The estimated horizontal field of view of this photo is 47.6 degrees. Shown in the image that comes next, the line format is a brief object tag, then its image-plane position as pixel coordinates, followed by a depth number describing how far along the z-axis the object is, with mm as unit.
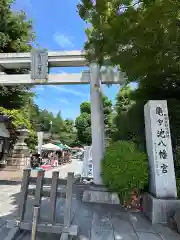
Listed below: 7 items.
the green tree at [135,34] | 3047
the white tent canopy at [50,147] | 20141
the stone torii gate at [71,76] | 6371
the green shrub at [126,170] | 4844
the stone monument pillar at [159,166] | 4250
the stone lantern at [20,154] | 13164
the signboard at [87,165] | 9016
